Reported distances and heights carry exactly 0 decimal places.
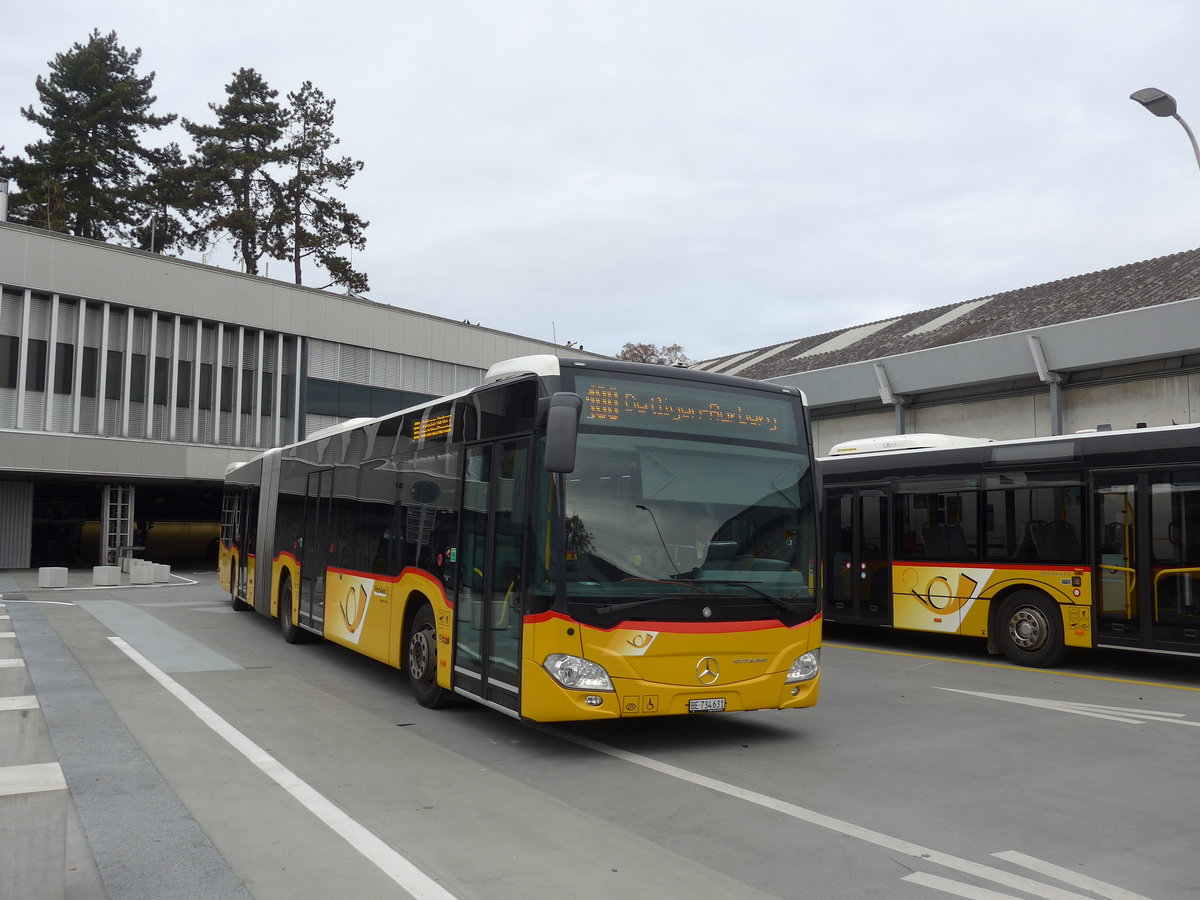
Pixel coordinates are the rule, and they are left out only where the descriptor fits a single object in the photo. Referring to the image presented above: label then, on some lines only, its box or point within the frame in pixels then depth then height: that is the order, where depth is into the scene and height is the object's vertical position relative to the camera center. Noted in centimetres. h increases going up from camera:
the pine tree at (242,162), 4900 +1720
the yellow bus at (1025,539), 1156 -23
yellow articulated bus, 731 -24
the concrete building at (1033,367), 2027 +358
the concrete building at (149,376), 3136 +482
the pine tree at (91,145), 4966 +1873
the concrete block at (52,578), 2683 -190
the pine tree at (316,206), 5019 +1558
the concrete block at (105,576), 2838 -193
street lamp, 1320 +564
